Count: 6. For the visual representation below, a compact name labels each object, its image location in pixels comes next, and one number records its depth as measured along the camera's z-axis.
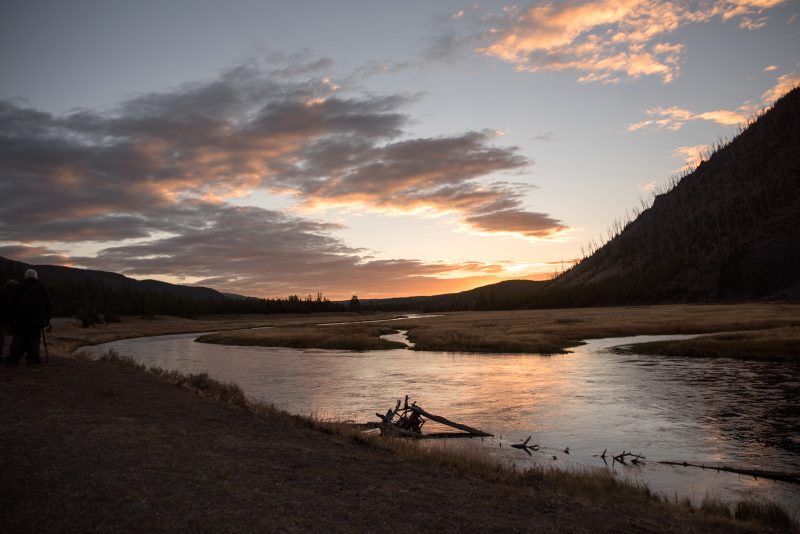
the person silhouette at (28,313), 21.06
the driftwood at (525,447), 19.08
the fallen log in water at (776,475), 15.73
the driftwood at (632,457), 17.64
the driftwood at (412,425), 20.23
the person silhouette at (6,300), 21.48
